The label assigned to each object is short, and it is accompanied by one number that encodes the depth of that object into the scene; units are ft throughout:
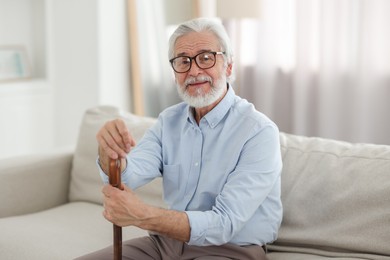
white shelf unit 13.03
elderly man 5.47
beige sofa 6.16
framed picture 13.41
